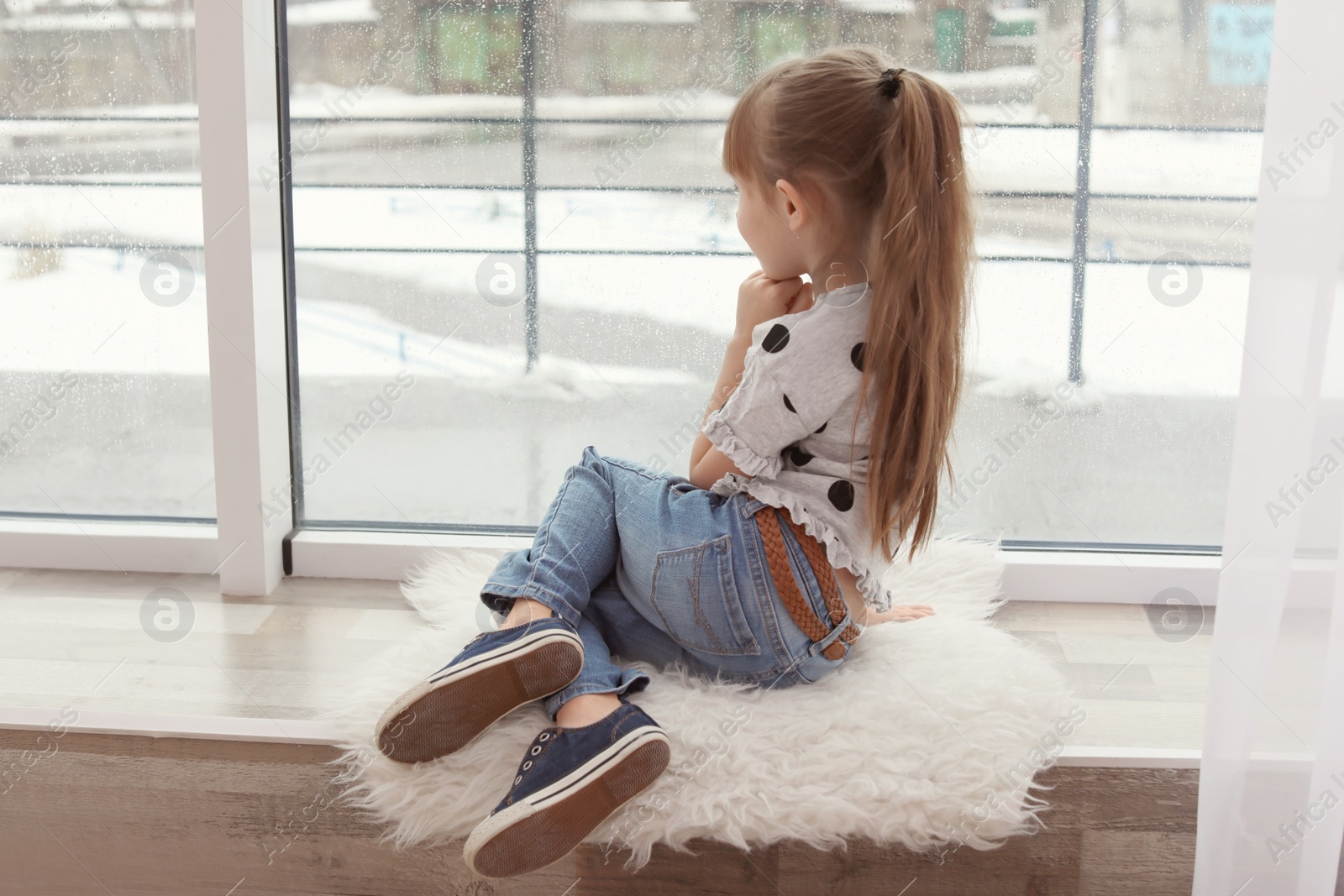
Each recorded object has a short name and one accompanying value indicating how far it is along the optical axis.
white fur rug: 0.98
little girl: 0.98
